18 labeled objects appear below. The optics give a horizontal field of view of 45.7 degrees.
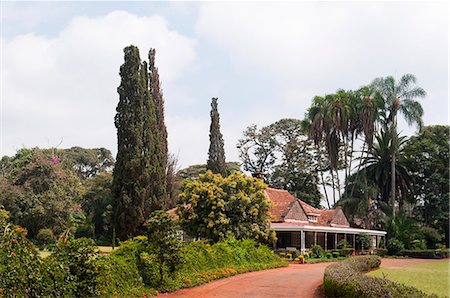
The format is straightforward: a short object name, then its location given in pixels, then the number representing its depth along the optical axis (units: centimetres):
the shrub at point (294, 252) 2904
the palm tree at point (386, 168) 4412
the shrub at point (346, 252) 3152
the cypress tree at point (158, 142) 3397
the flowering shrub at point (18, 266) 842
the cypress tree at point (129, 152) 3158
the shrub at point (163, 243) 1386
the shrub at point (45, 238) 3014
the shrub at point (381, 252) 3541
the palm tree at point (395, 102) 4219
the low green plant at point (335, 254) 3119
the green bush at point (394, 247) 3641
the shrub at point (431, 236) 3934
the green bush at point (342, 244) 3385
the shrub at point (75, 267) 984
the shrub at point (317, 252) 3007
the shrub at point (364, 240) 3600
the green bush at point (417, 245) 3728
